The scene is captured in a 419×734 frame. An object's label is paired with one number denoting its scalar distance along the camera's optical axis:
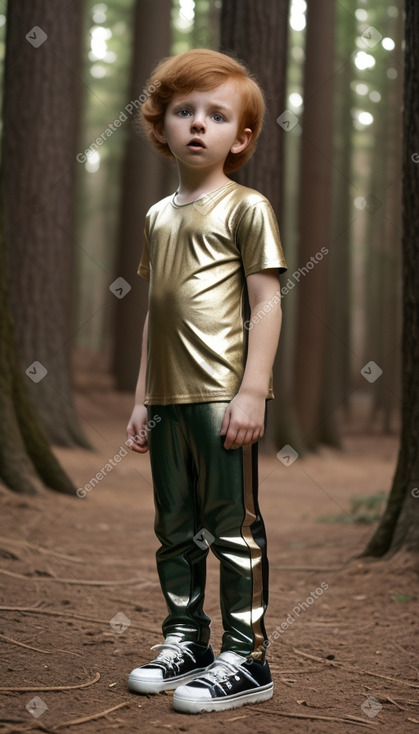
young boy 2.75
